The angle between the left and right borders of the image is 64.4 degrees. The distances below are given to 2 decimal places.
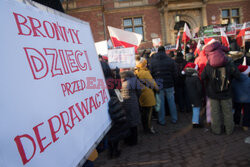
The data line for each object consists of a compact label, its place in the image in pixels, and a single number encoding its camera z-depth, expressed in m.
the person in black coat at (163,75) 4.54
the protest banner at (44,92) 0.69
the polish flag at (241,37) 6.15
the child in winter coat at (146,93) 4.05
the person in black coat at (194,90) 4.17
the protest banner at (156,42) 9.27
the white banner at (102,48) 6.49
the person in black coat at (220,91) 3.48
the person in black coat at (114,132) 3.19
